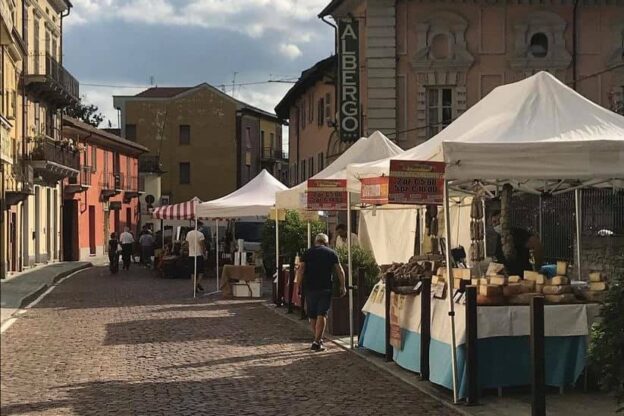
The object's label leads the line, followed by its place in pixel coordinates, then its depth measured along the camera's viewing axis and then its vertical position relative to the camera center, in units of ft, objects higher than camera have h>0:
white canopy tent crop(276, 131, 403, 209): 53.72 +3.70
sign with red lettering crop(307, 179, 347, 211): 46.29 +1.29
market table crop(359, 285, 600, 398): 29.89 -3.92
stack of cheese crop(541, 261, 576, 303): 30.25 -2.24
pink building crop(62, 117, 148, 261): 151.94 +5.37
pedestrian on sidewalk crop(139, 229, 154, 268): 127.44 -3.45
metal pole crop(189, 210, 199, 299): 75.54 -3.64
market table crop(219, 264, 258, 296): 74.84 -4.12
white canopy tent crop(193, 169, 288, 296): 72.69 +1.27
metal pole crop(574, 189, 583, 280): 40.22 -0.42
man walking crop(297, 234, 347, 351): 42.93 -2.73
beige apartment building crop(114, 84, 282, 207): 237.25 +20.91
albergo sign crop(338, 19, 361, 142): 100.17 +14.30
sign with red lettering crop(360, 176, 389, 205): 35.63 +1.16
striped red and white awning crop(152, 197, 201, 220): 99.50 +1.01
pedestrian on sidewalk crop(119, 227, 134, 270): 119.34 -2.96
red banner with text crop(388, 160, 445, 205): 29.99 +1.10
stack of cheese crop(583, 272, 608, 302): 30.63 -2.20
